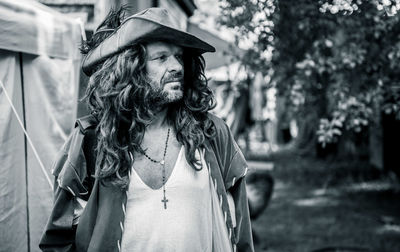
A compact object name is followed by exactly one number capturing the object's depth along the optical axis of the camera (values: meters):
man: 2.27
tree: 4.22
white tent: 3.19
